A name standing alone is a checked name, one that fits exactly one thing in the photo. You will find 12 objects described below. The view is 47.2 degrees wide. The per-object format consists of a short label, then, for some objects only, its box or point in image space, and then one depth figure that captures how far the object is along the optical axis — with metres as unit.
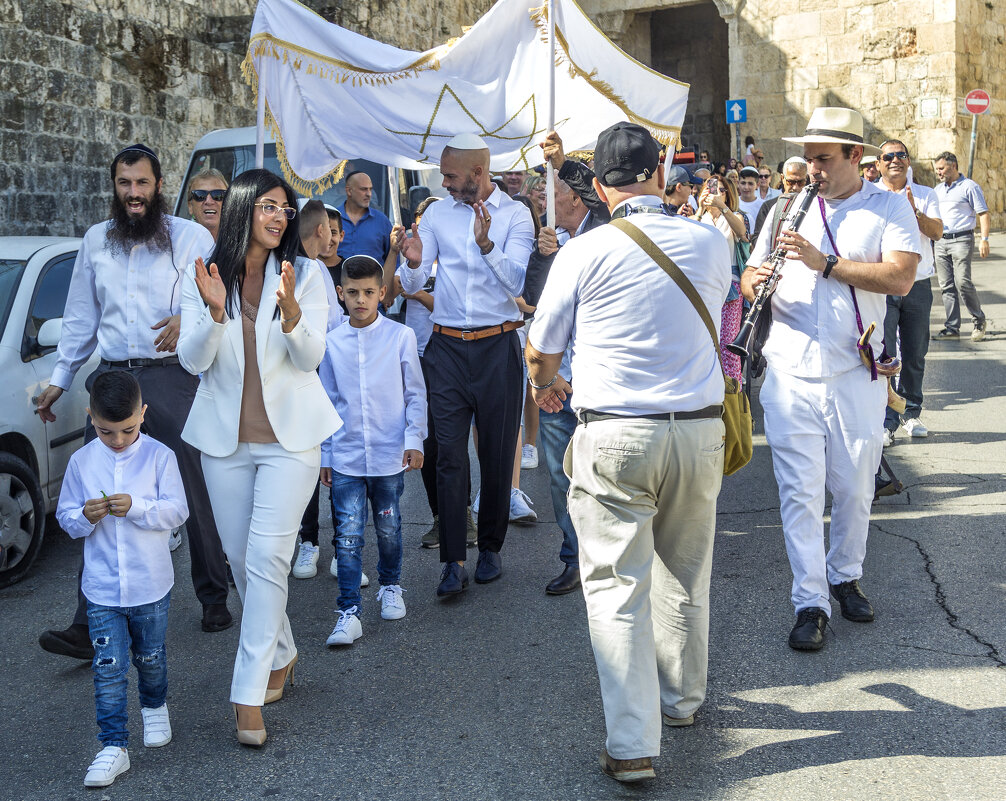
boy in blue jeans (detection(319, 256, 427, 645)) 5.26
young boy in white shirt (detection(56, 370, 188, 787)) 3.83
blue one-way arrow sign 24.17
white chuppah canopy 6.51
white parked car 5.91
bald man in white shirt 5.68
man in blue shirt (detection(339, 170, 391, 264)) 7.92
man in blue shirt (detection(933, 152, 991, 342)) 12.71
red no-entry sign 20.36
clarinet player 4.76
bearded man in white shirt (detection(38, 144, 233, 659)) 5.17
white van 10.05
